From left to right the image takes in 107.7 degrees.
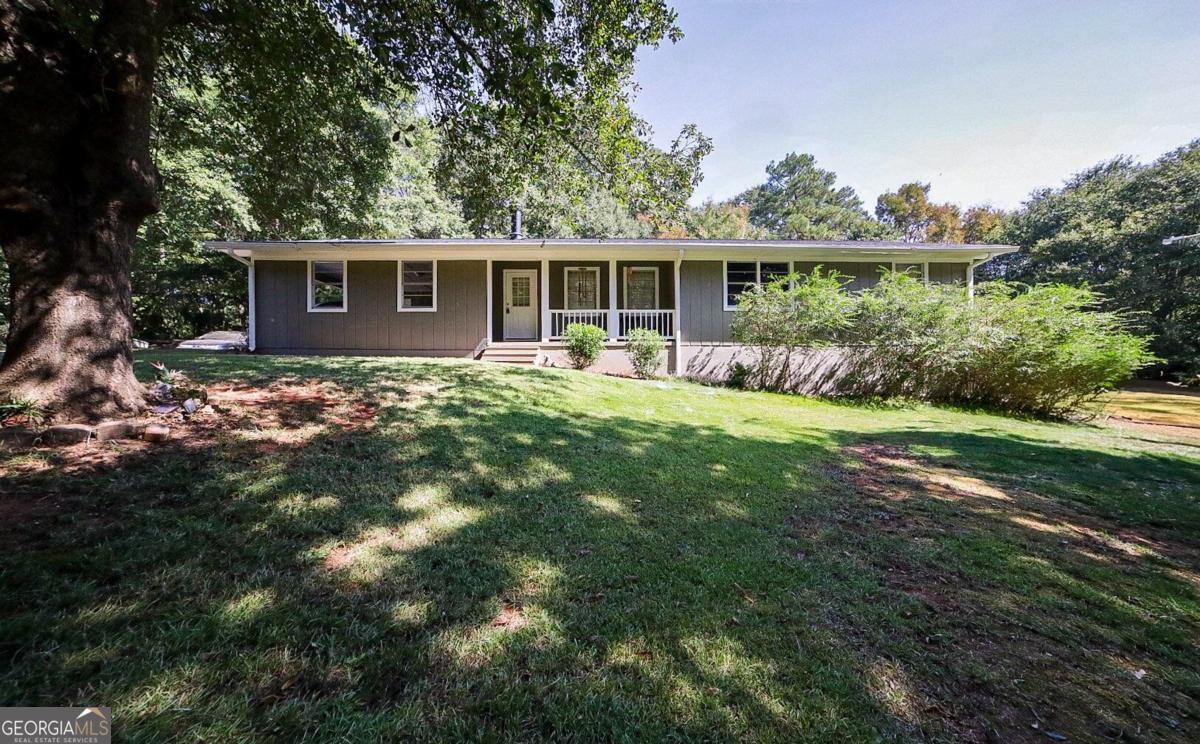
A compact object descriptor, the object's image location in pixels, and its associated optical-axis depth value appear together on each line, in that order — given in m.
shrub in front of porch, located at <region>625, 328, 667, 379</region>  9.85
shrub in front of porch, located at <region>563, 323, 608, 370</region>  9.77
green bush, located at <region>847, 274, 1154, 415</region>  7.89
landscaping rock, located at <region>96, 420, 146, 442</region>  2.97
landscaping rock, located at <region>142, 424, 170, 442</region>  3.06
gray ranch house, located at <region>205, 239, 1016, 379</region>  10.59
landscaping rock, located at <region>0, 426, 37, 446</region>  2.72
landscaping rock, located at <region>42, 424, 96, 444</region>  2.84
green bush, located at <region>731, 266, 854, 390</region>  9.26
